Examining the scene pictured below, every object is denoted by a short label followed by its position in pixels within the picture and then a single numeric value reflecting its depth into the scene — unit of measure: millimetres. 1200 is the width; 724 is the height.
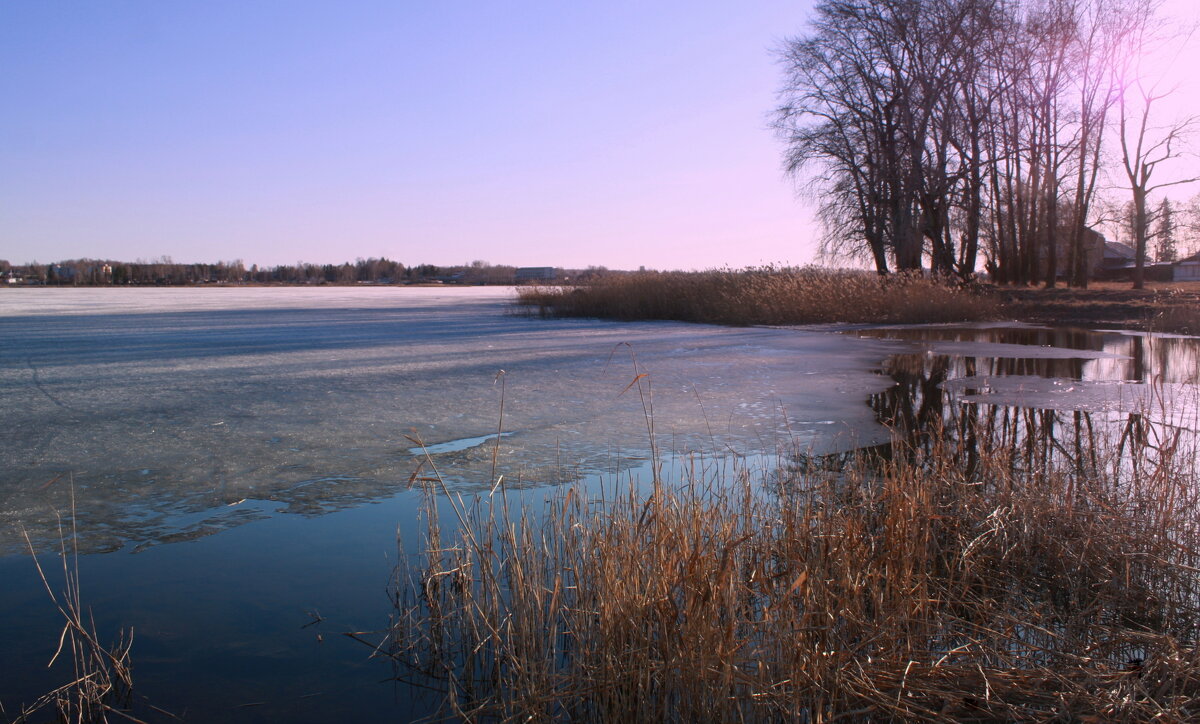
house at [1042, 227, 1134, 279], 49344
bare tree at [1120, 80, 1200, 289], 27125
